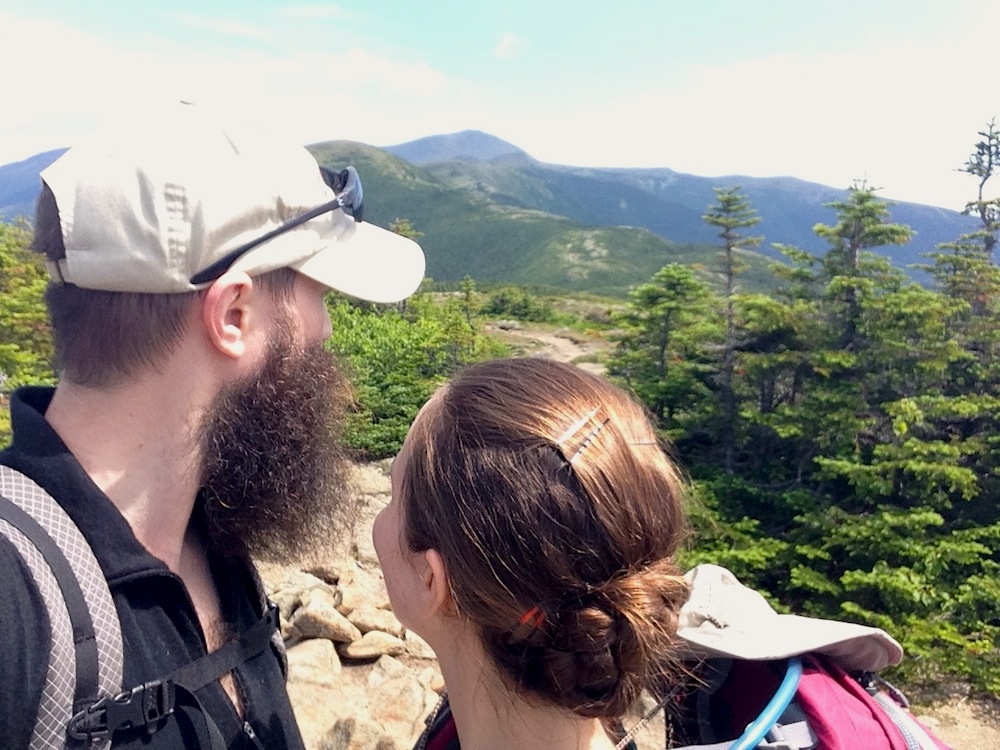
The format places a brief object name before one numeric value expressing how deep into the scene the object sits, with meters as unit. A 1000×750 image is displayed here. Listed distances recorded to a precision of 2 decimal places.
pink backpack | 1.20
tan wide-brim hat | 1.29
